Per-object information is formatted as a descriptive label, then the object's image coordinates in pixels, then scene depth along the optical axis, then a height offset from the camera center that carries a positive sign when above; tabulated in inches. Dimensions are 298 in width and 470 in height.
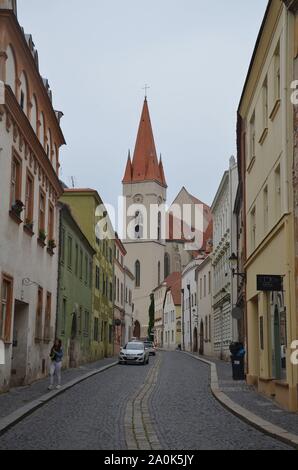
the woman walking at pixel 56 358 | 830.8 -14.2
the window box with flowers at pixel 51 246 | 1022.8 +146.6
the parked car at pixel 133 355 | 1584.6 -18.6
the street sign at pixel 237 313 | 985.2 +48.8
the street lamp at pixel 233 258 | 1037.2 +132.5
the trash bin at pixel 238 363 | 1016.9 -22.4
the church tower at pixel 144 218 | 4271.7 +818.0
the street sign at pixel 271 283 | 634.2 +59.0
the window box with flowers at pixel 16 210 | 744.8 +145.7
